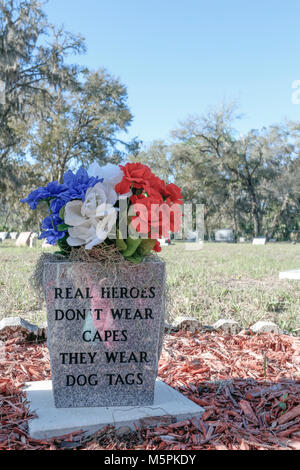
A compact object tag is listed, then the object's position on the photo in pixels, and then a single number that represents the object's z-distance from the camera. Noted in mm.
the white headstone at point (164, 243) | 17341
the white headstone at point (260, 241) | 23403
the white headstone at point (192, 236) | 29341
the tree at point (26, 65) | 17125
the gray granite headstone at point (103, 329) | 2184
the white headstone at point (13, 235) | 28814
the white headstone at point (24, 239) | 15859
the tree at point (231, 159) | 28125
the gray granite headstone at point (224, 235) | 31828
